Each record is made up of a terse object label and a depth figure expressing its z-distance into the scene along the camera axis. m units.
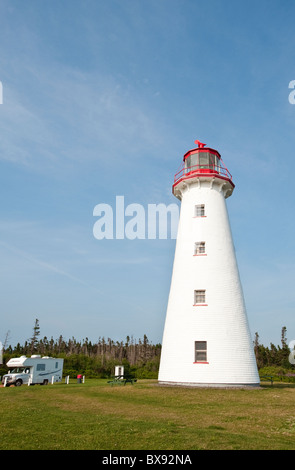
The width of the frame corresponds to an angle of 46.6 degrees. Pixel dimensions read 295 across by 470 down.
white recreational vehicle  32.46
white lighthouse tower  22.92
